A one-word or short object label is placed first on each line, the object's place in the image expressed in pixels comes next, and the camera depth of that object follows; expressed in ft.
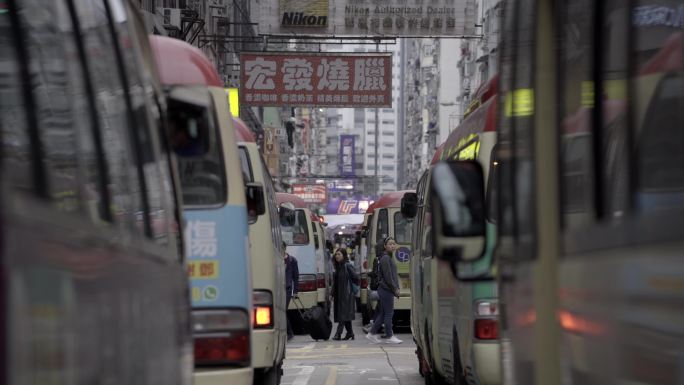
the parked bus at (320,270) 107.24
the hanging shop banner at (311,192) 320.44
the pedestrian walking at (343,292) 87.86
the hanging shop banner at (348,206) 346.13
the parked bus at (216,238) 29.66
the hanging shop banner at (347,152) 456.86
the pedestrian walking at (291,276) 81.11
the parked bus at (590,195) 10.41
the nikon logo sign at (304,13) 105.60
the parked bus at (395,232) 96.27
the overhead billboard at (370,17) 105.70
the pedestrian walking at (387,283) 77.92
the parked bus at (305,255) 95.50
